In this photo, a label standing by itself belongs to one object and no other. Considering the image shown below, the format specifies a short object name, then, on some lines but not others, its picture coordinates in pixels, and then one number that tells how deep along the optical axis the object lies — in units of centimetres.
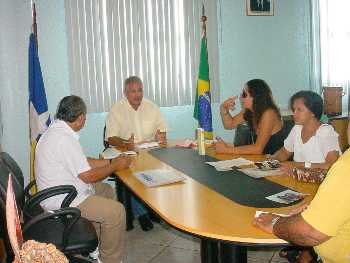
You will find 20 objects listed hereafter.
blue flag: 394
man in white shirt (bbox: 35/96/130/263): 252
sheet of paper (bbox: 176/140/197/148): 350
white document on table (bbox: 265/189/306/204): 195
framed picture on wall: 511
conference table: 165
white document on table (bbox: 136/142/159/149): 355
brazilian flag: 454
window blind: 426
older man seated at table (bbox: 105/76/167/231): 390
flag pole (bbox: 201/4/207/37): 470
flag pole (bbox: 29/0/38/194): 390
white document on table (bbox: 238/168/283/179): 239
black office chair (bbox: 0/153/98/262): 212
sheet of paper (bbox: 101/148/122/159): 326
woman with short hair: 259
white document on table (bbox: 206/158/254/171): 263
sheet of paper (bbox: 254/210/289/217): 171
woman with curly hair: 312
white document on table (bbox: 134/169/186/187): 238
